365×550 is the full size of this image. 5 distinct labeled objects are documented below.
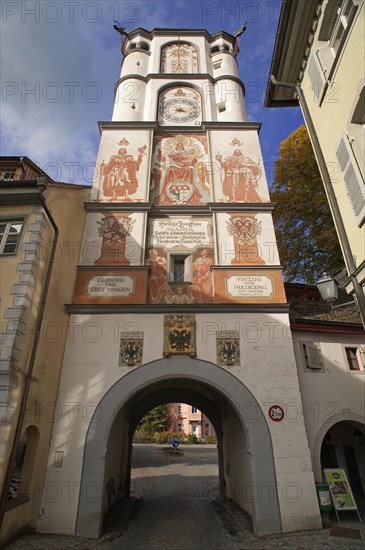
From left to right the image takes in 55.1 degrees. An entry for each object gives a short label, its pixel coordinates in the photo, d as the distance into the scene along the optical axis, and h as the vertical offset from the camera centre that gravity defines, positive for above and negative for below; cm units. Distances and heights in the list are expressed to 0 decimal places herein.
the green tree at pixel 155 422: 3662 +320
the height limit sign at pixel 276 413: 849 +91
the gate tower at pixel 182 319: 807 +333
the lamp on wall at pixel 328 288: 675 +288
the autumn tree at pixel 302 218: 1584 +1020
